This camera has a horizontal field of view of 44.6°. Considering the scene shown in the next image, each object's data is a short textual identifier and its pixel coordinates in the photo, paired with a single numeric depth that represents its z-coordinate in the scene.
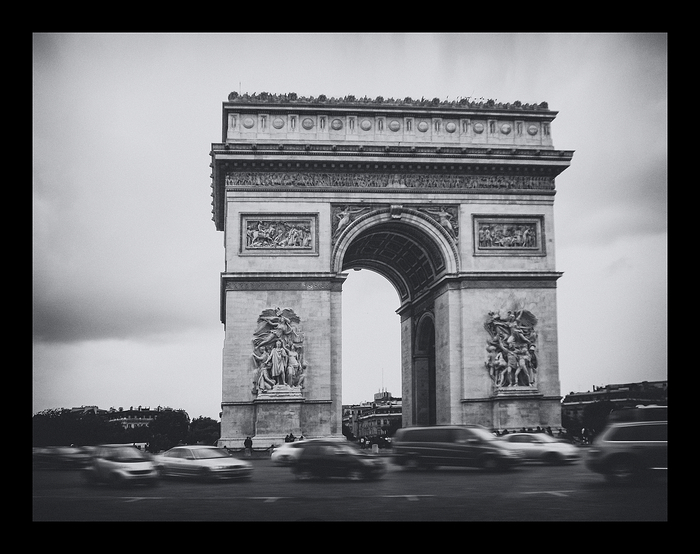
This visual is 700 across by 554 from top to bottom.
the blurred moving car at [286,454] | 24.09
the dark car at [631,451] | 16.89
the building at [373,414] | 126.01
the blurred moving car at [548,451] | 26.17
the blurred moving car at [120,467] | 18.27
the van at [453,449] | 23.00
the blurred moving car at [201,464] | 20.48
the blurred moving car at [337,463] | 20.70
